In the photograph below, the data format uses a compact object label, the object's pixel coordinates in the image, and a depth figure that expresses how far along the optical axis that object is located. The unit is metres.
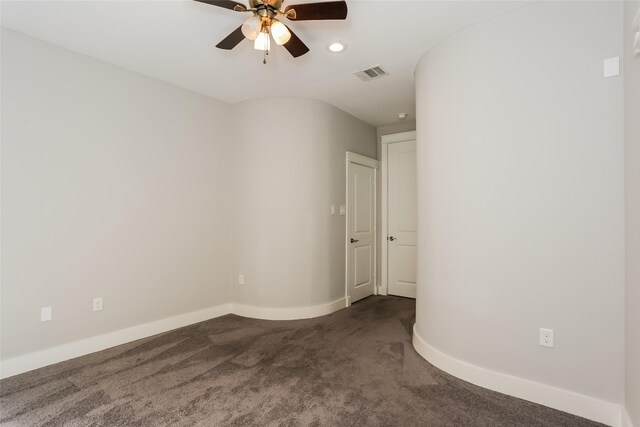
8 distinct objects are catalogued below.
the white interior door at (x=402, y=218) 5.05
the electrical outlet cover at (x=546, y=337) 2.19
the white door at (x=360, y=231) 4.75
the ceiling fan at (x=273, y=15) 2.01
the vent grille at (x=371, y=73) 3.32
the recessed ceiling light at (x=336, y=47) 2.83
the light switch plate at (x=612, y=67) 1.99
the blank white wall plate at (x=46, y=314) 2.78
